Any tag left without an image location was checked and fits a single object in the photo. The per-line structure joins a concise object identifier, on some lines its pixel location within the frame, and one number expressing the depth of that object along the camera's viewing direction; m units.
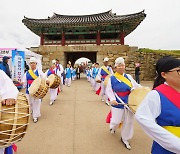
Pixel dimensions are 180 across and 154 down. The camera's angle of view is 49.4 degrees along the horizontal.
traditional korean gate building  17.03
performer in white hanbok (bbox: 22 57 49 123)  4.84
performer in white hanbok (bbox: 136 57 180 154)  1.35
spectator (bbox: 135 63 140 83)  12.96
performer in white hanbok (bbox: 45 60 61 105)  6.98
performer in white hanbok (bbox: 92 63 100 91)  10.10
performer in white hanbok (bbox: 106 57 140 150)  3.40
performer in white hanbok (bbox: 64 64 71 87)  13.73
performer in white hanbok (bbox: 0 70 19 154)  1.76
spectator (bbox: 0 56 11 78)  6.84
